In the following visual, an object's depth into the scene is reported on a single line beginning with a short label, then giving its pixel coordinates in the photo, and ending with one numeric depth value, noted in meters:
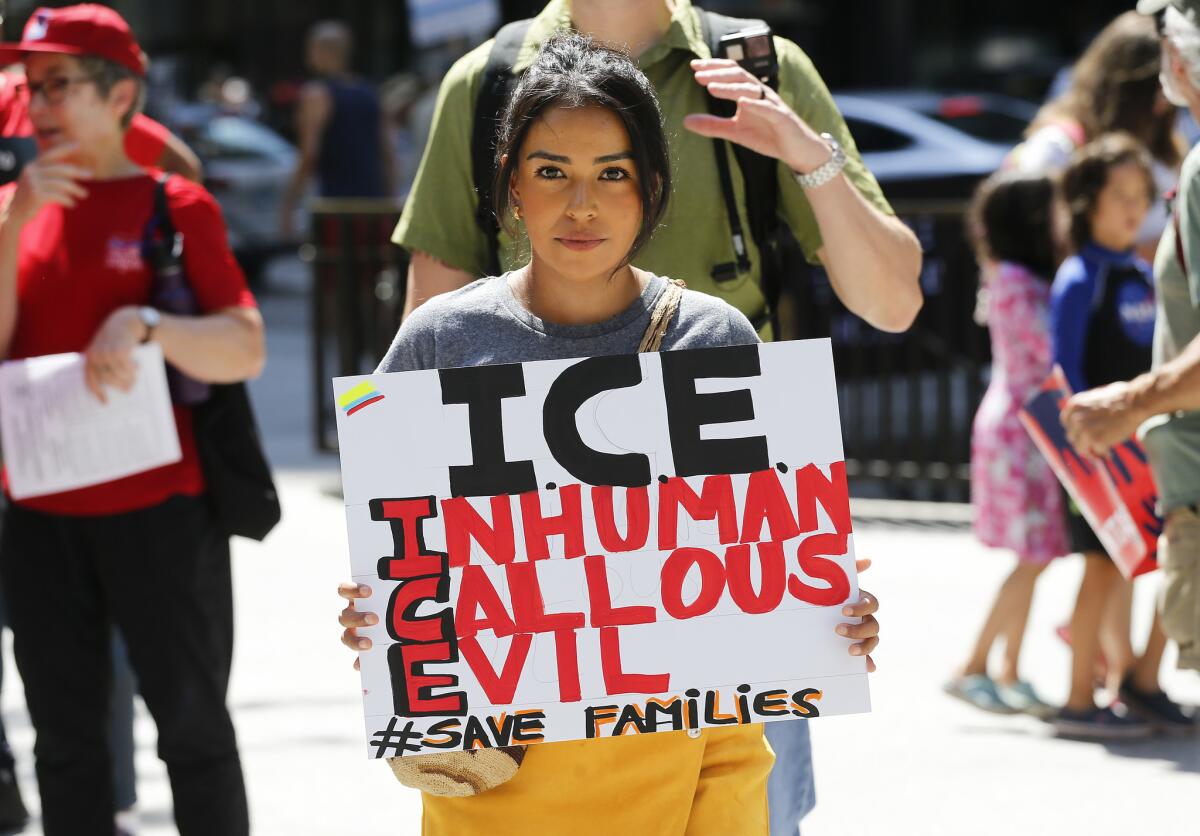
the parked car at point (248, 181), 20.30
